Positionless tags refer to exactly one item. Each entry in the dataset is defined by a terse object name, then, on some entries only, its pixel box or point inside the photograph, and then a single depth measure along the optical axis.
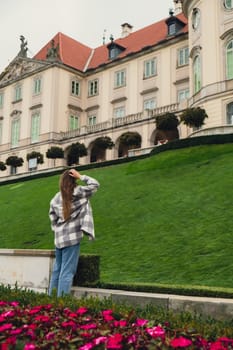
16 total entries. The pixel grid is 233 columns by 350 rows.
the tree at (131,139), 32.09
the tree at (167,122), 27.48
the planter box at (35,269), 6.14
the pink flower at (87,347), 2.85
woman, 5.43
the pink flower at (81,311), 3.81
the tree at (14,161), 35.97
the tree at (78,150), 32.94
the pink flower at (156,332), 3.08
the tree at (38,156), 35.97
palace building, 29.91
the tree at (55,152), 34.53
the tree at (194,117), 25.58
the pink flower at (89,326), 3.33
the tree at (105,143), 33.28
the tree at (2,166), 38.45
